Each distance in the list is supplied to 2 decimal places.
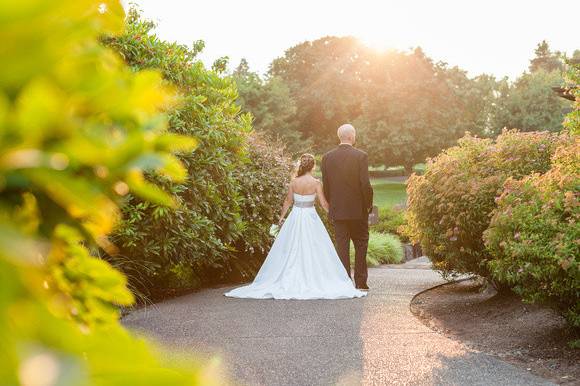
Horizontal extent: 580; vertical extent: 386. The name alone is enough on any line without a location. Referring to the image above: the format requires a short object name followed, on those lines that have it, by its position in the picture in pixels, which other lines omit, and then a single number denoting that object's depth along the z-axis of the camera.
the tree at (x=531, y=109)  52.88
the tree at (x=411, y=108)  49.31
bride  11.08
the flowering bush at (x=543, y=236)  6.49
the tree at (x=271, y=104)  47.41
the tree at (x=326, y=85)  52.28
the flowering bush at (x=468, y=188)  10.38
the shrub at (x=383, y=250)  18.77
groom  11.61
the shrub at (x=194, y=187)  9.49
